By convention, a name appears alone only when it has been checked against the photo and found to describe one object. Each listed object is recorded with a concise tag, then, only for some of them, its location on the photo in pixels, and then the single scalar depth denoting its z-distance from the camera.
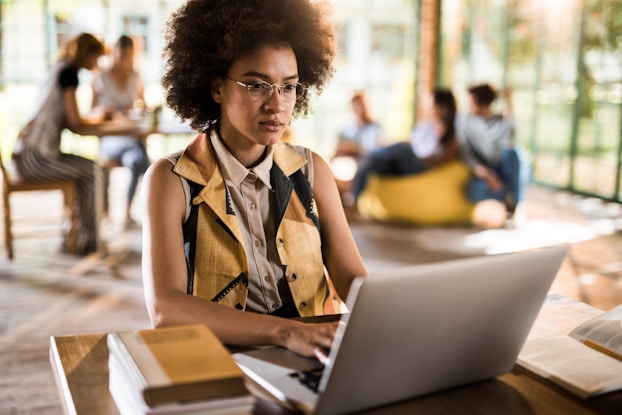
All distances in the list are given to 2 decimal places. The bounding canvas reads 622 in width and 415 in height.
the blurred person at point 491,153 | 5.80
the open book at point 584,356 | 1.22
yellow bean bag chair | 5.79
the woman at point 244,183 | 1.65
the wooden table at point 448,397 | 1.13
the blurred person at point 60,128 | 4.78
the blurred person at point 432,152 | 5.73
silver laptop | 0.98
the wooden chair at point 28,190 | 4.76
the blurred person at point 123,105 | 5.82
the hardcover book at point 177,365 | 0.91
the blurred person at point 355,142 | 6.32
